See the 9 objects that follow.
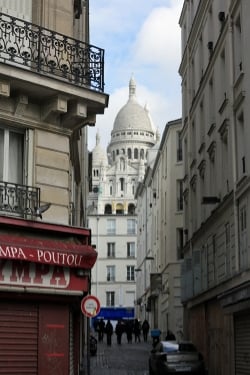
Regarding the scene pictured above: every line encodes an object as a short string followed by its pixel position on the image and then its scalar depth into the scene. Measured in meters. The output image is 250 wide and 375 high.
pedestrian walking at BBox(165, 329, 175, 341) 40.75
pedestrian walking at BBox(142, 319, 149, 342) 53.53
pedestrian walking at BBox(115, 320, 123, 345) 50.82
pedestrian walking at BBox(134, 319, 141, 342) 53.34
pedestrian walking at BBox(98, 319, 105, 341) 56.03
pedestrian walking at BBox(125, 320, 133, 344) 51.78
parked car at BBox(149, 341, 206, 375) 24.75
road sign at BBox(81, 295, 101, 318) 16.59
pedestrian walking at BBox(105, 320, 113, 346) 48.88
